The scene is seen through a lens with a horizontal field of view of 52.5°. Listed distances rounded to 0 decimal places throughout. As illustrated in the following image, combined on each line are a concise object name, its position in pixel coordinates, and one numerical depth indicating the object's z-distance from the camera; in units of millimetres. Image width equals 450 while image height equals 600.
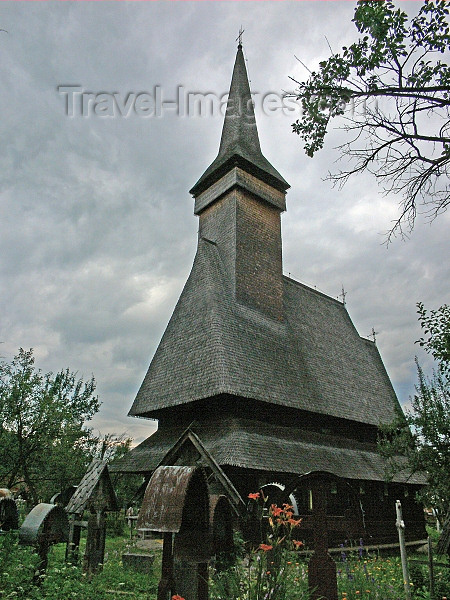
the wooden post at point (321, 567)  4793
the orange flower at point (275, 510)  4547
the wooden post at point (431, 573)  7502
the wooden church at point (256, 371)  15180
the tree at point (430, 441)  12922
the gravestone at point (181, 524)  4453
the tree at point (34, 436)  15562
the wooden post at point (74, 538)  8414
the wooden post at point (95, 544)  8008
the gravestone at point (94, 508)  8141
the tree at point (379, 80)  6059
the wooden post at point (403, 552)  6021
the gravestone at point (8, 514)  9070
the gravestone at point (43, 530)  6730
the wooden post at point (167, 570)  4480
